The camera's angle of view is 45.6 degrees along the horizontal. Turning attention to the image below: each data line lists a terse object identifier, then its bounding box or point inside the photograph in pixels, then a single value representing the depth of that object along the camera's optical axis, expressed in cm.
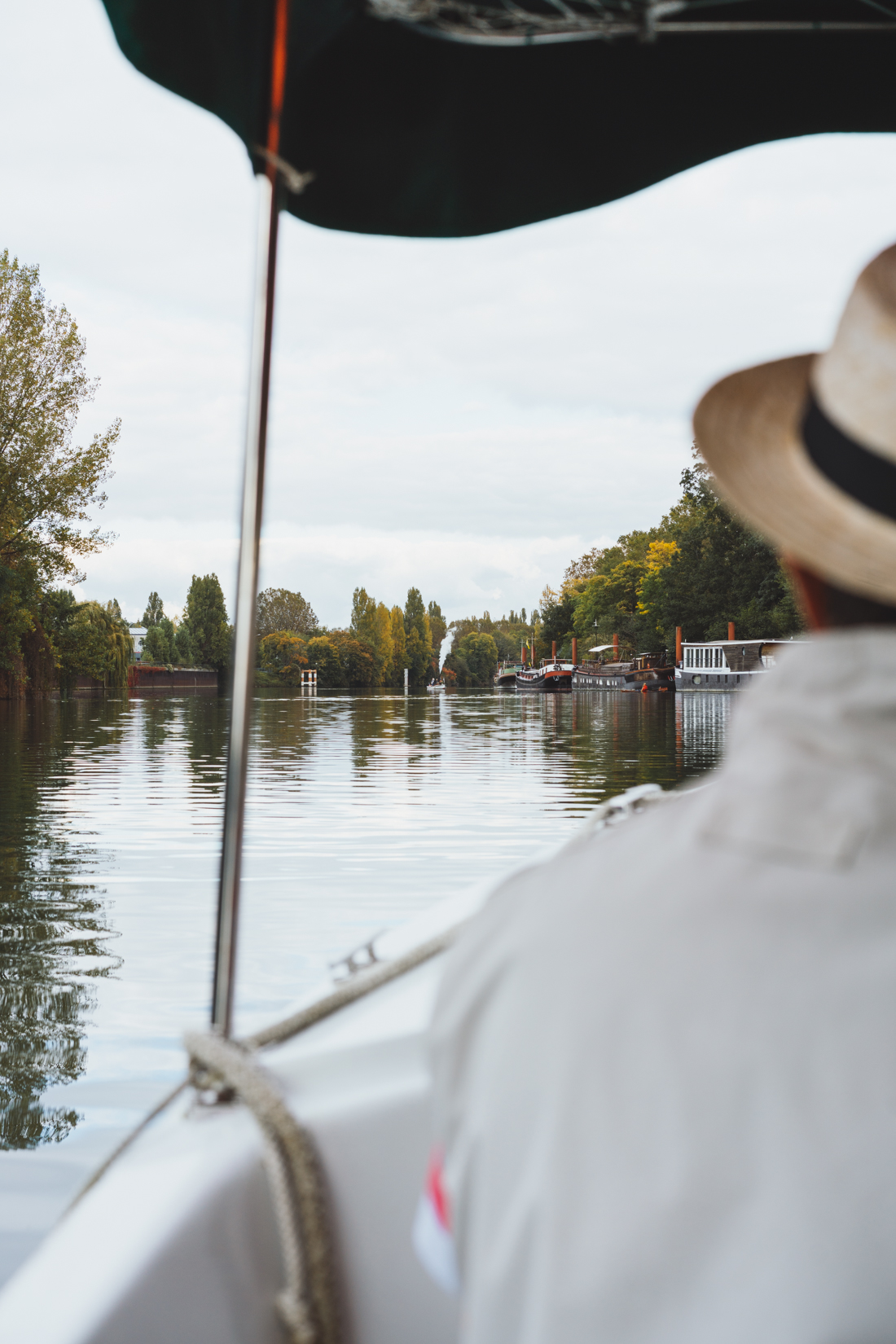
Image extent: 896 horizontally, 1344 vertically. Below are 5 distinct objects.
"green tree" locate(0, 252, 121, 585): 2533
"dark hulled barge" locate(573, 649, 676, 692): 4675
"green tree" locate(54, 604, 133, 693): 3084
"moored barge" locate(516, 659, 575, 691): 5438
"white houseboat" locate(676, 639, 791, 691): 3900
